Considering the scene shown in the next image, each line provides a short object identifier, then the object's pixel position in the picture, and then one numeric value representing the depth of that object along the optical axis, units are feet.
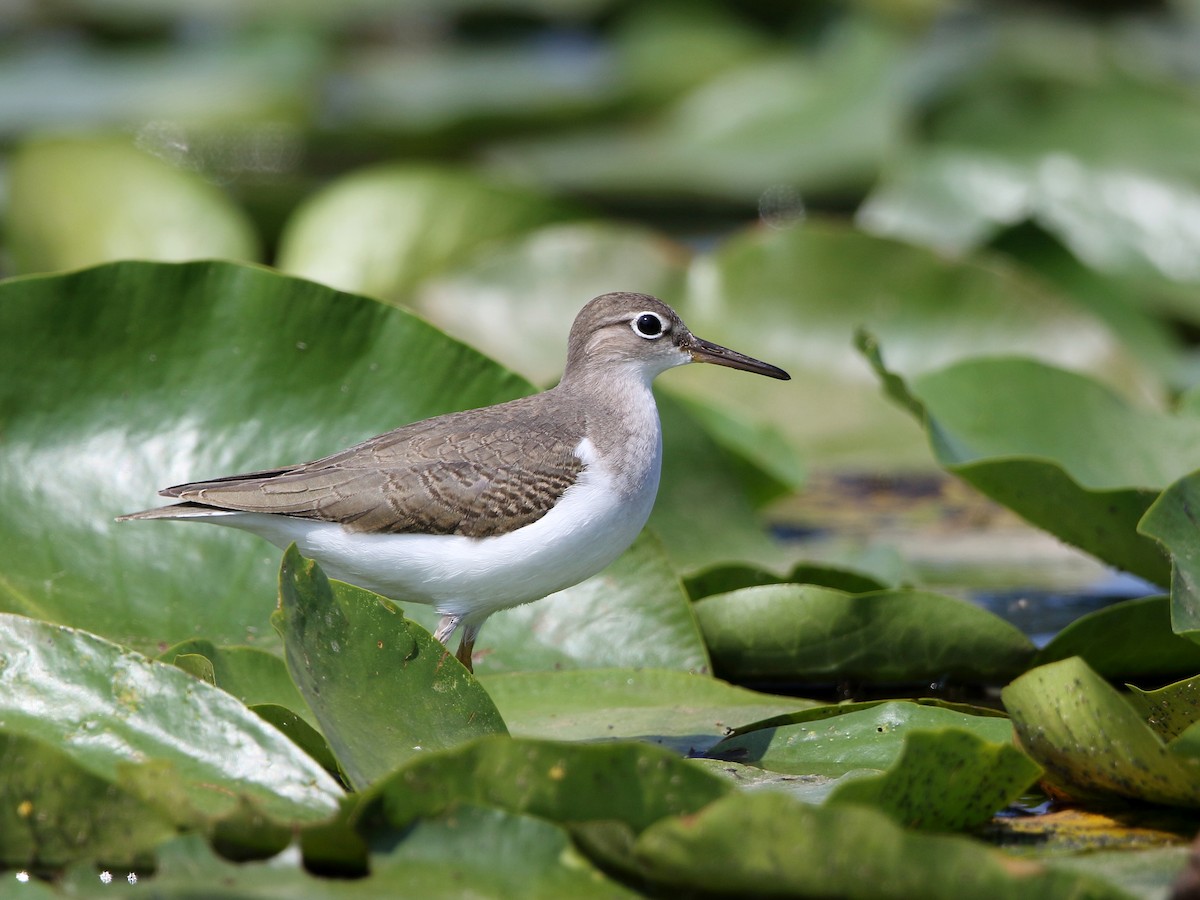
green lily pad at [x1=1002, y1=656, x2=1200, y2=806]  21.75
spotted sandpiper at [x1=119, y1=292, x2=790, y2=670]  28.96
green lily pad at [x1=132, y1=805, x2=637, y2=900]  19.76
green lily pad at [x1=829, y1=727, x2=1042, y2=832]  20.93
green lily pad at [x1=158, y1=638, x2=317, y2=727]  25.80
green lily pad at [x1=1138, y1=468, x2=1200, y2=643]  24.84
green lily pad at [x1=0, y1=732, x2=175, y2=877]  20.39
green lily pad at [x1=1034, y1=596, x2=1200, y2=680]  28.71
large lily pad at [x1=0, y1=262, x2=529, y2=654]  29.37
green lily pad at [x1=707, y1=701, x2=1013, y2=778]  25.41
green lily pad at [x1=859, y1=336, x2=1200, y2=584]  33.40
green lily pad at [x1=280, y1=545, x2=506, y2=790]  22.47
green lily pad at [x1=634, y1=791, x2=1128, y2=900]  18.21
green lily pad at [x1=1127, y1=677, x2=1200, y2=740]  23.95
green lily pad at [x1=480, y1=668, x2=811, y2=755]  27.30
